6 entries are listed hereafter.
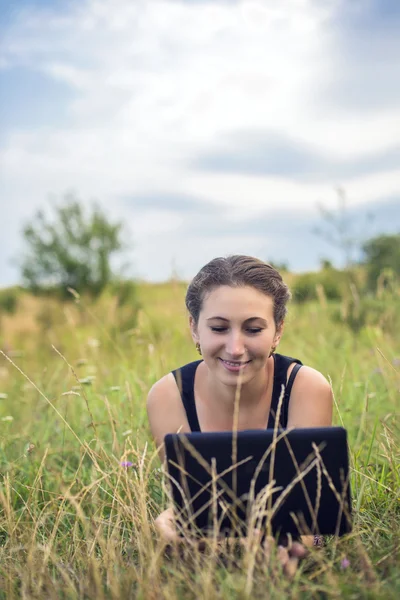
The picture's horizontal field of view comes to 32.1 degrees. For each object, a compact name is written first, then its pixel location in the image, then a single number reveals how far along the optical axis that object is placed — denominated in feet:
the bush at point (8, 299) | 72.67
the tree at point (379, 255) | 40.93
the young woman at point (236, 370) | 8.97
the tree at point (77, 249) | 60.49
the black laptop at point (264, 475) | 7.37
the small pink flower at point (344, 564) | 7.34
